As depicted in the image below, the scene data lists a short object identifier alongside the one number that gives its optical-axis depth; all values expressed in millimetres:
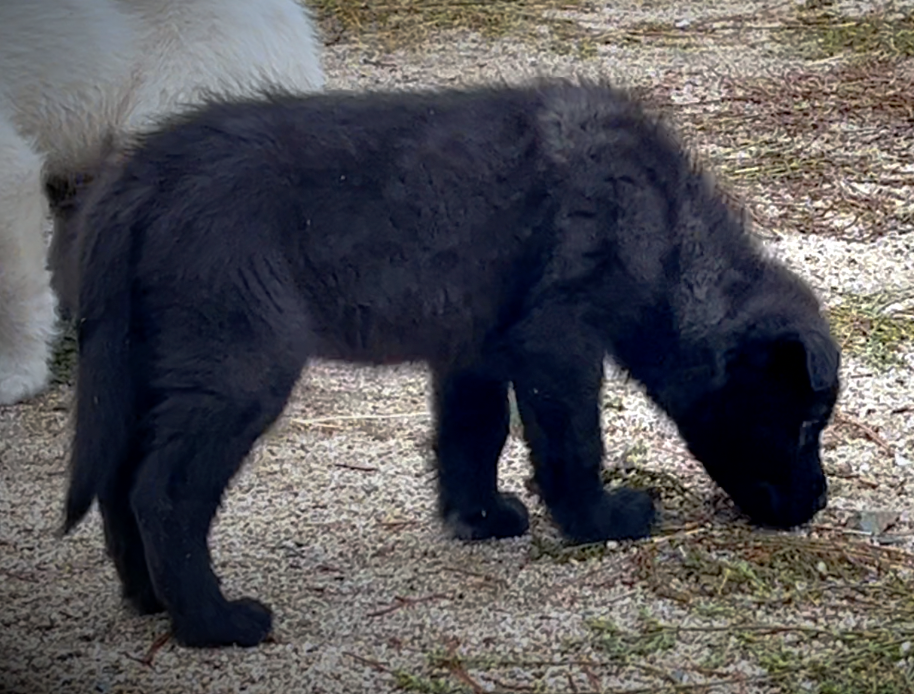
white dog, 4504
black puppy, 2938
